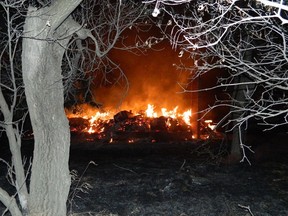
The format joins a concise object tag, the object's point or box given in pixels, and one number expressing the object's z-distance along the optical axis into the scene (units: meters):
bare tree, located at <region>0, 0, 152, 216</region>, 5.14
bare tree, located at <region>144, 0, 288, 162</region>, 8.09
